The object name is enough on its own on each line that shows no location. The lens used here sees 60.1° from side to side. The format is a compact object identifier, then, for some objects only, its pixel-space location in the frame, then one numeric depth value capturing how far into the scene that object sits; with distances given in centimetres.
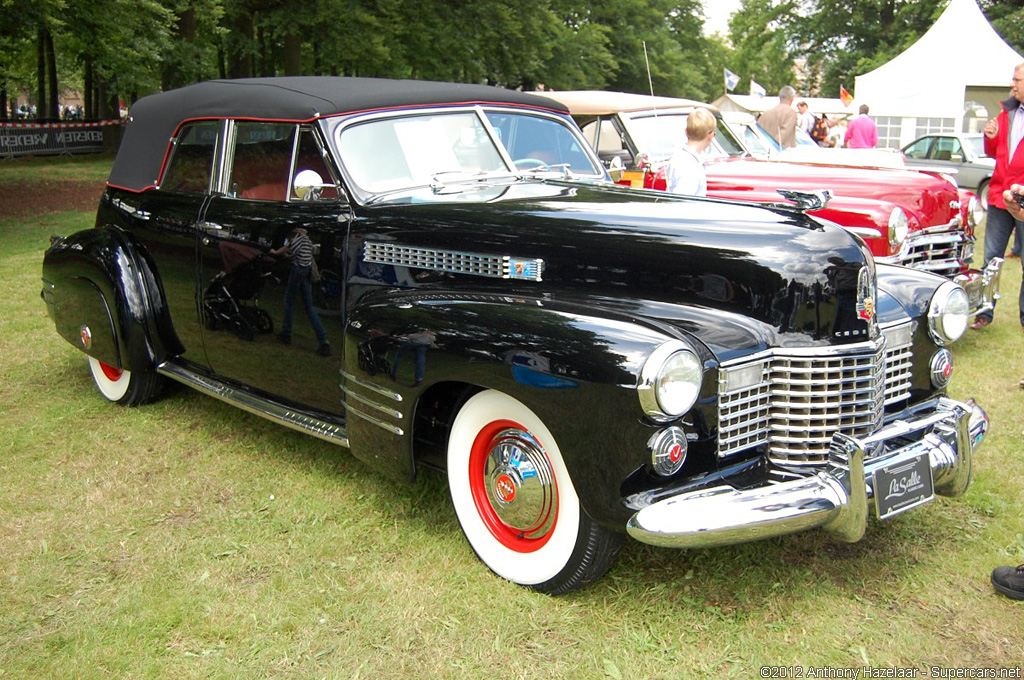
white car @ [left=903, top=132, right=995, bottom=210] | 1515
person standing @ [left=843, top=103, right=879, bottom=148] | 1315
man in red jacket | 630
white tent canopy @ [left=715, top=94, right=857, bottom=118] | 2962
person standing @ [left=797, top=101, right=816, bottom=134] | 1571
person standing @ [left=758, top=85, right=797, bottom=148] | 1080
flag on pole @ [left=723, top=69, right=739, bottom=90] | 1354
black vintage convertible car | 280
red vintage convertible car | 615
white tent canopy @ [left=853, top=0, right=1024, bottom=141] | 1794
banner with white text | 2708
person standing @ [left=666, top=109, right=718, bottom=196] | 547
